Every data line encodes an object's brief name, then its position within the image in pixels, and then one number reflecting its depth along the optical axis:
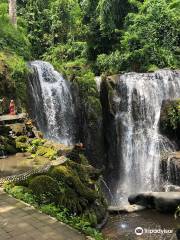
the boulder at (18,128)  14.44
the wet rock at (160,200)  13.70
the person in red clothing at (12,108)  15.92
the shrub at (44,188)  8.79
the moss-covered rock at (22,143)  13.23
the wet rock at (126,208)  13.97
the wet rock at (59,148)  12.26
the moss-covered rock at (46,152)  11.95
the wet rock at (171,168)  17.56
